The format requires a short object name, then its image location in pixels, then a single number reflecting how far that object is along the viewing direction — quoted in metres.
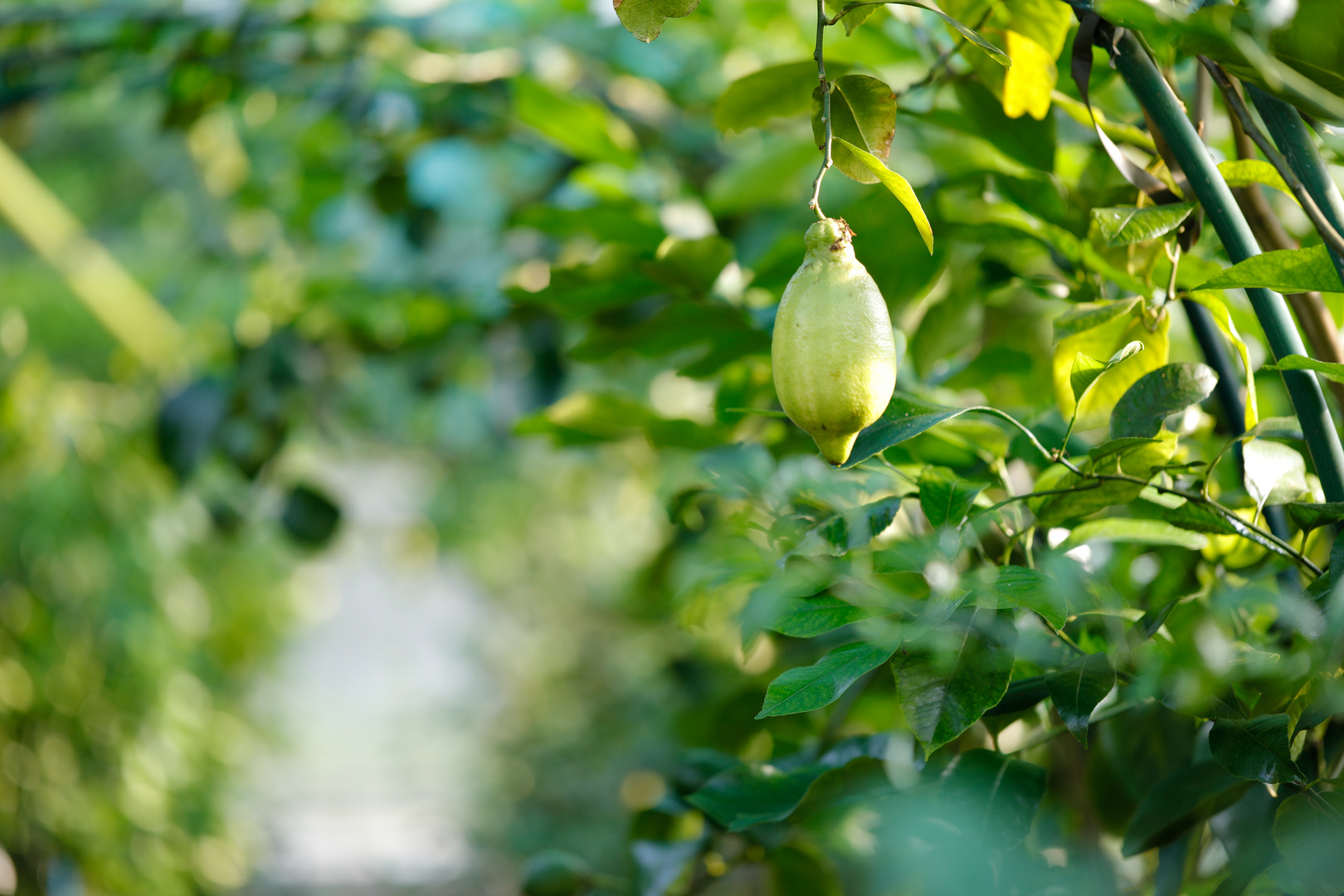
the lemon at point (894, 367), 1.62
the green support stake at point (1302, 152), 1.62
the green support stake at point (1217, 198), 1.63
